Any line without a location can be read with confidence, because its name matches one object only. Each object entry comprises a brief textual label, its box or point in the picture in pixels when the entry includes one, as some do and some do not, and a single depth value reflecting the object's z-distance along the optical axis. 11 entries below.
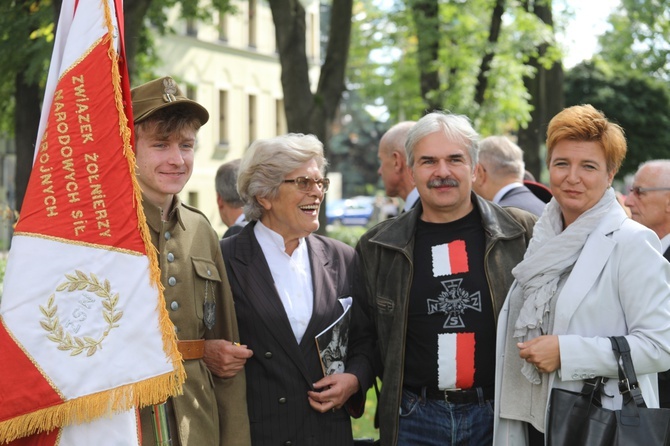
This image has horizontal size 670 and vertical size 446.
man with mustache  4.56
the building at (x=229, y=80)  36.81
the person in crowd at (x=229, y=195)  7.29
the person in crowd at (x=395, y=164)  7.25
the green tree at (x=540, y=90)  18.53
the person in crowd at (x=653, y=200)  5.87
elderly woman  4.52
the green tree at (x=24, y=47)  11.59
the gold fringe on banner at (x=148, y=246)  3.72
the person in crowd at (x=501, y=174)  7.38
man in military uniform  4.11
